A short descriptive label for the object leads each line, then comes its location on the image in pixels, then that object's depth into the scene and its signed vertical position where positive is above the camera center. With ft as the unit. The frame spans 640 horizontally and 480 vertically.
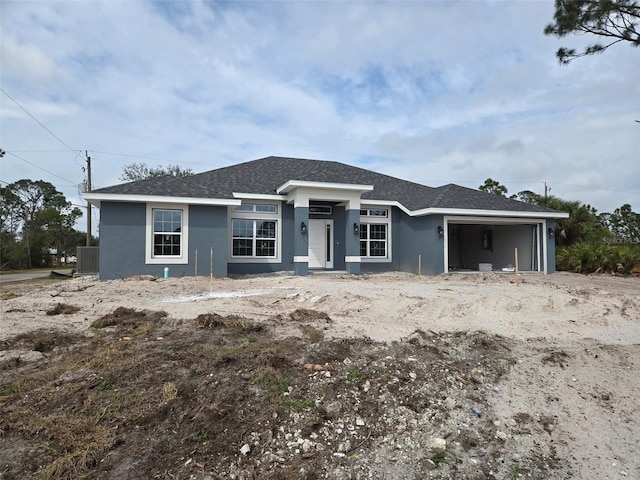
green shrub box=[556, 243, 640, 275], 52.65 -0.91
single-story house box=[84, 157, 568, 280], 45.21 +3.71
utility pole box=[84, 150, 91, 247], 83.92 +5.50
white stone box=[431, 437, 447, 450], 11.46 -5.60
